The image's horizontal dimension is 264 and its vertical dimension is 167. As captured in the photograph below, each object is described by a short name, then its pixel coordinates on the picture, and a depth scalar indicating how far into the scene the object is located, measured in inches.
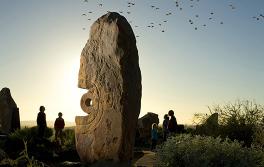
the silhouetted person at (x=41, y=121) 379.7
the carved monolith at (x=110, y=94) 242.2
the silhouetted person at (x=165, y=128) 378.7
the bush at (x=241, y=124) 348.2
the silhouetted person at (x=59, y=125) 382.9
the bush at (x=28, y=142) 321.3
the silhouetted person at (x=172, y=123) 368.5
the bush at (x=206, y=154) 203.0
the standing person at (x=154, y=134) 381.5
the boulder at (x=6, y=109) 497.8
